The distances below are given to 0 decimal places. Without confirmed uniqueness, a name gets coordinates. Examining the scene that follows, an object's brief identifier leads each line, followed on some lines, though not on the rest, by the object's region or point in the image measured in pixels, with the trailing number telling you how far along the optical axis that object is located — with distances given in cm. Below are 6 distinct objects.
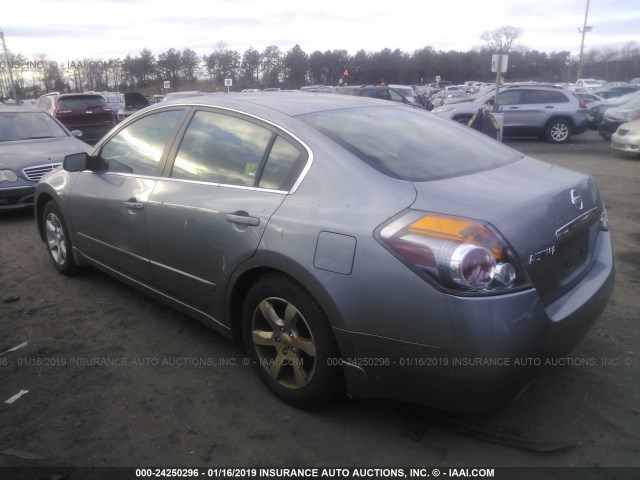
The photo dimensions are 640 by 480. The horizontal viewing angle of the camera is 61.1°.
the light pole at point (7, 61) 3422
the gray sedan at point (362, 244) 220
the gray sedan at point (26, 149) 711
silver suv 1584
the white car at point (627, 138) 1229
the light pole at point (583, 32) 5397
